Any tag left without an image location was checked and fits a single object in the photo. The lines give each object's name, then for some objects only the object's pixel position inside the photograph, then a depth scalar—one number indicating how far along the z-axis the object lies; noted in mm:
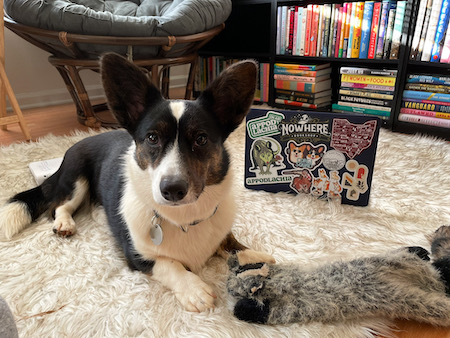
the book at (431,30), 2145
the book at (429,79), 2206
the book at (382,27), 2369
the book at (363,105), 2483
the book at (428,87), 2222
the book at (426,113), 2265
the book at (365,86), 2429
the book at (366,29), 2436
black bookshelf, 2338
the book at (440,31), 2121
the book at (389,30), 2344
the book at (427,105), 2254
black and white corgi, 936
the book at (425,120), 2275
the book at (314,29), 2682
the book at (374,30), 2404
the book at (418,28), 2195
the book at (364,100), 2471
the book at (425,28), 2168
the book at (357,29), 2479
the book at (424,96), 2234
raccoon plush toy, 860
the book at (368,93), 2450
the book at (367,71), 2404
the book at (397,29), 2297
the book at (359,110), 2512
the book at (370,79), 2411
